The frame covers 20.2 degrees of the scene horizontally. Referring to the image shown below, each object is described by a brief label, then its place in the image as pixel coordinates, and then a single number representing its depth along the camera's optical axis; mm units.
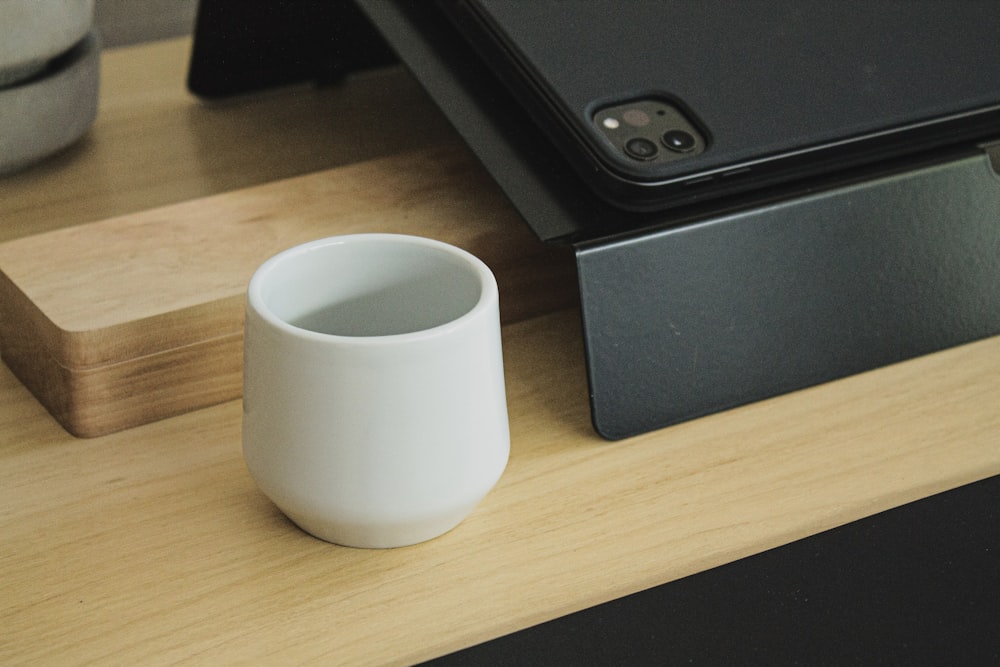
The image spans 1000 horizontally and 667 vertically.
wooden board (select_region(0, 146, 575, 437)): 960
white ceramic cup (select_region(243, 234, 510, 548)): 878
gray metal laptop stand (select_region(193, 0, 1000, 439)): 962
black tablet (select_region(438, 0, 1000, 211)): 963
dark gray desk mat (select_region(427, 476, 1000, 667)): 897
